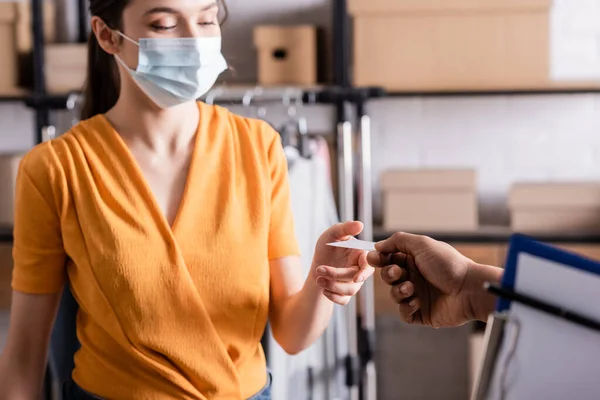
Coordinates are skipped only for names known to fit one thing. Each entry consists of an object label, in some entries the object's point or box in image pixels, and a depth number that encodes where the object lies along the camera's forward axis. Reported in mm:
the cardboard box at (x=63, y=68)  2576
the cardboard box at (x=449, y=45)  2381
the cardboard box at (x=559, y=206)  2410
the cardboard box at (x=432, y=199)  2447
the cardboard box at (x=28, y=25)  2549
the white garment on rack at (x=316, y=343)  1632
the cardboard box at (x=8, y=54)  2557
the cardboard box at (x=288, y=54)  2500
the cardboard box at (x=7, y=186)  2529
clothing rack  2213
